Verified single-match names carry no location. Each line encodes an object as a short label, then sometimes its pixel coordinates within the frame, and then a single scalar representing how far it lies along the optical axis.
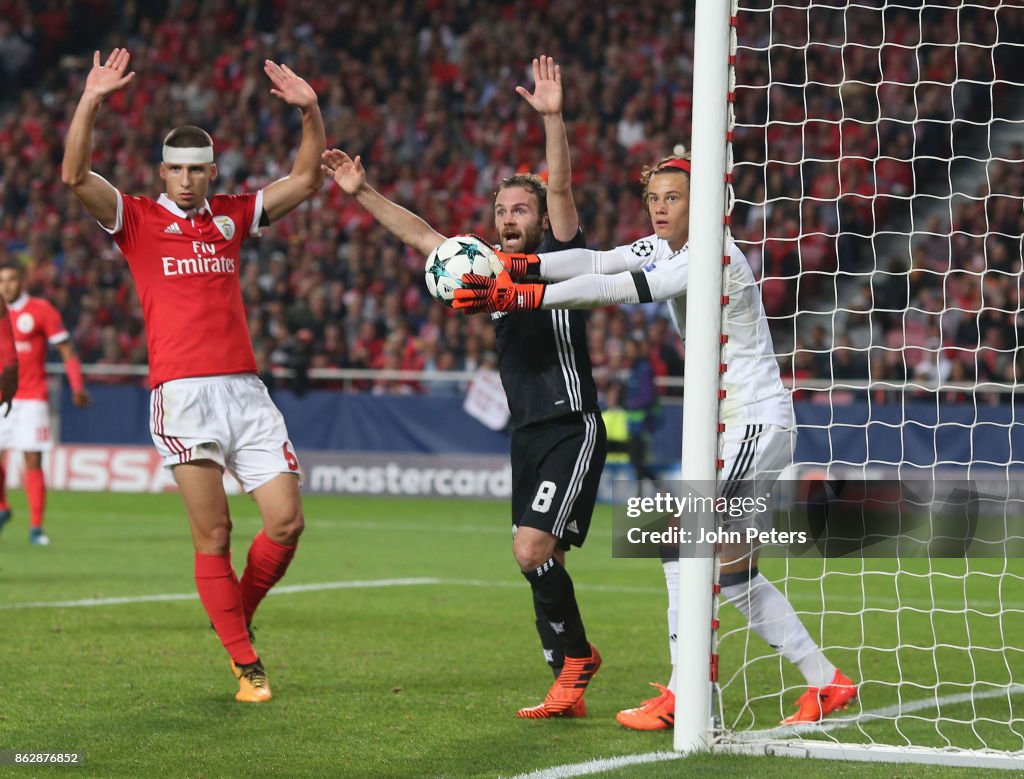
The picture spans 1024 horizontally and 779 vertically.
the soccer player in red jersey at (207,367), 12.24
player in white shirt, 10.66
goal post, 9.97
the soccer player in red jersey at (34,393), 24.81
